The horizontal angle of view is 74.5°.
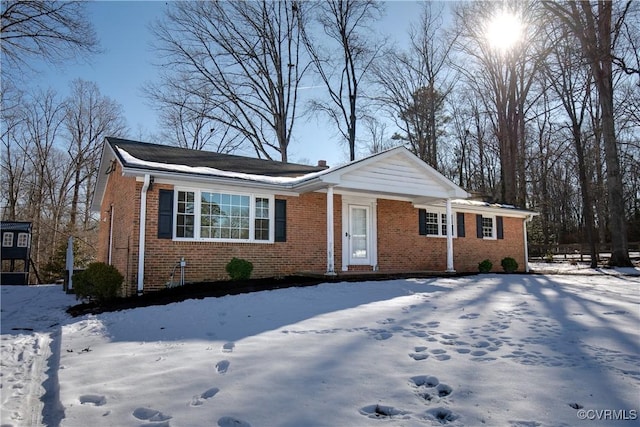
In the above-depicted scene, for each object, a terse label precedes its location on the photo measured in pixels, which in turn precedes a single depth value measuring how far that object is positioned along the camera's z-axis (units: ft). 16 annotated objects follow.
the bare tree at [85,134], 88.28
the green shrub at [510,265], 51.78
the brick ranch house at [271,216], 31.14
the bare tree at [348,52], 82.17
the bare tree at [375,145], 102.92
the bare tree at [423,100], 88.28
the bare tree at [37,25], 43.55
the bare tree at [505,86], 78.23
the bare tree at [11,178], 84.89
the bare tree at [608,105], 50.03
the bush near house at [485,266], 49.21
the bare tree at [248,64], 78.30
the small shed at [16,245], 55.62
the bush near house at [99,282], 28.81
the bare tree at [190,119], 80.23
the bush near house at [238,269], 32.04
